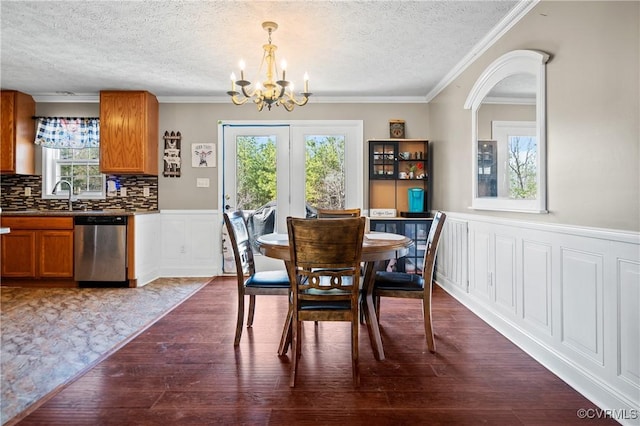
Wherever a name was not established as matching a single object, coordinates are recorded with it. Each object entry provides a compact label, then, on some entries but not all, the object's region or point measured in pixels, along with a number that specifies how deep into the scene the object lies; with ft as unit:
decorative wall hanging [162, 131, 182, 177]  15.47
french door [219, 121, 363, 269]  15.37
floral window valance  15.11
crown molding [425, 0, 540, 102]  8.00
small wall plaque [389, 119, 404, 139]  15.19
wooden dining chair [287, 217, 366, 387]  6.04
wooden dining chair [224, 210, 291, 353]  7.87
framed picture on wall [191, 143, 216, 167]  15.44
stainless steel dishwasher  13.34
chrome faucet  14.92
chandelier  8.57
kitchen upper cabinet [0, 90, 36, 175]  14.28
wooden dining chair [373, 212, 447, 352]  7.70
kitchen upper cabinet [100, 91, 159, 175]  14.30
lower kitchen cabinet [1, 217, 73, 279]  13.29
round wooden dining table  6.89
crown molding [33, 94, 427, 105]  15.21
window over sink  15.42
